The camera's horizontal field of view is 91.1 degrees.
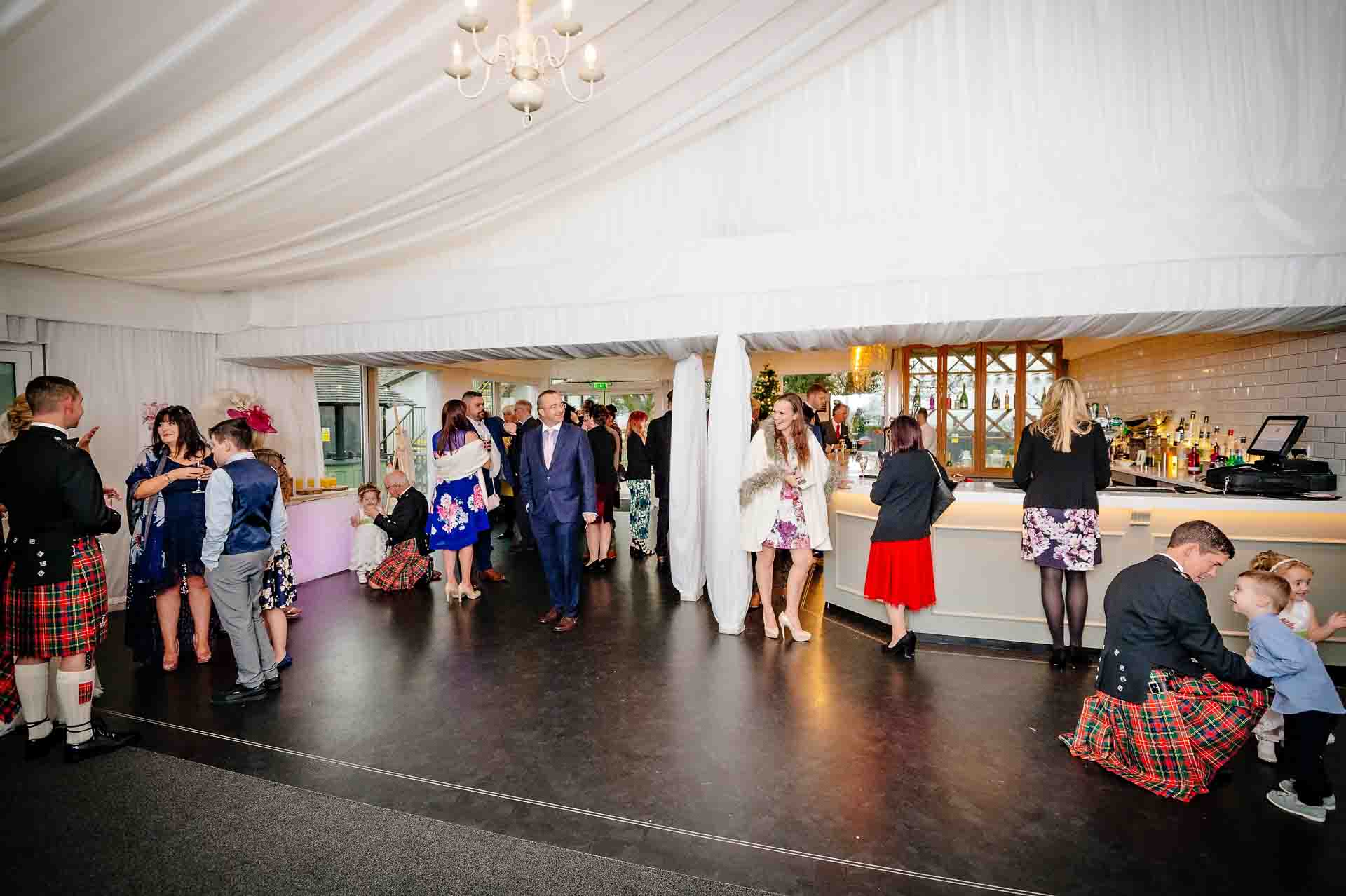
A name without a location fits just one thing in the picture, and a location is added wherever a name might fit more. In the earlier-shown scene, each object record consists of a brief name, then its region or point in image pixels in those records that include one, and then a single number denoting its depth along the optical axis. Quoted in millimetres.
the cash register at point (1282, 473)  4137
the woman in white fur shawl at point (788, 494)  4664
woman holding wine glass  4121
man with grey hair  6047
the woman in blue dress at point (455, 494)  5855
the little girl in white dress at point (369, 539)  6664
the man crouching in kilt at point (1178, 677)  2721
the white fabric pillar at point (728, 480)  4934
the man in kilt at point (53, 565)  3035
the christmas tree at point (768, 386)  10203
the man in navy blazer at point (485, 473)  6418
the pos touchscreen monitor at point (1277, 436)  4430
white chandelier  2230
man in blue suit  5000
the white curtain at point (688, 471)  5668
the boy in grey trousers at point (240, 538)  3553
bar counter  4023
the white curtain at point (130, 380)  5672
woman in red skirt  4359
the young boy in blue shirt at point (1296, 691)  2621
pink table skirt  6332
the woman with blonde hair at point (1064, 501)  4156
